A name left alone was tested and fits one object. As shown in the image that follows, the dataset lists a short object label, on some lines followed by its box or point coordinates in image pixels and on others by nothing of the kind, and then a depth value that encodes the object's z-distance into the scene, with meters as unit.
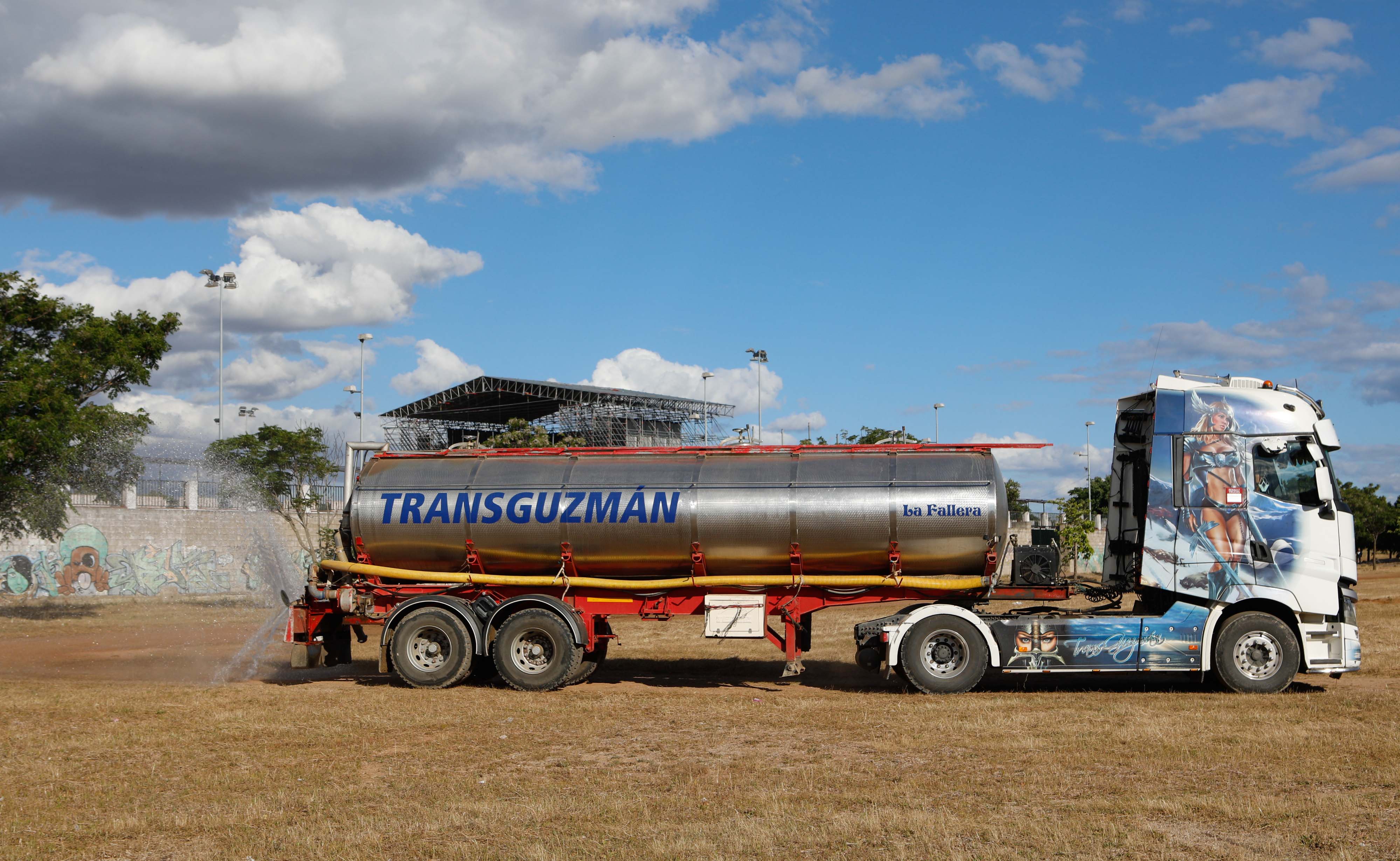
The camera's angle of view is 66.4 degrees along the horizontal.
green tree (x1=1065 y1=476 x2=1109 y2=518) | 54.08
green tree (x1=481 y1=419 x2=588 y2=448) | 41.78
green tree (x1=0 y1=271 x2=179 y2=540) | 25.38
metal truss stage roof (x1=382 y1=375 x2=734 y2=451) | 59.91
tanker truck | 14.45
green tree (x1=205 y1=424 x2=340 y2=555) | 40.06
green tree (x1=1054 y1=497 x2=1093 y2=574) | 33.66
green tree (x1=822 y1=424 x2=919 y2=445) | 50.35
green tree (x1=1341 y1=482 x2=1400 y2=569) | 76.31
